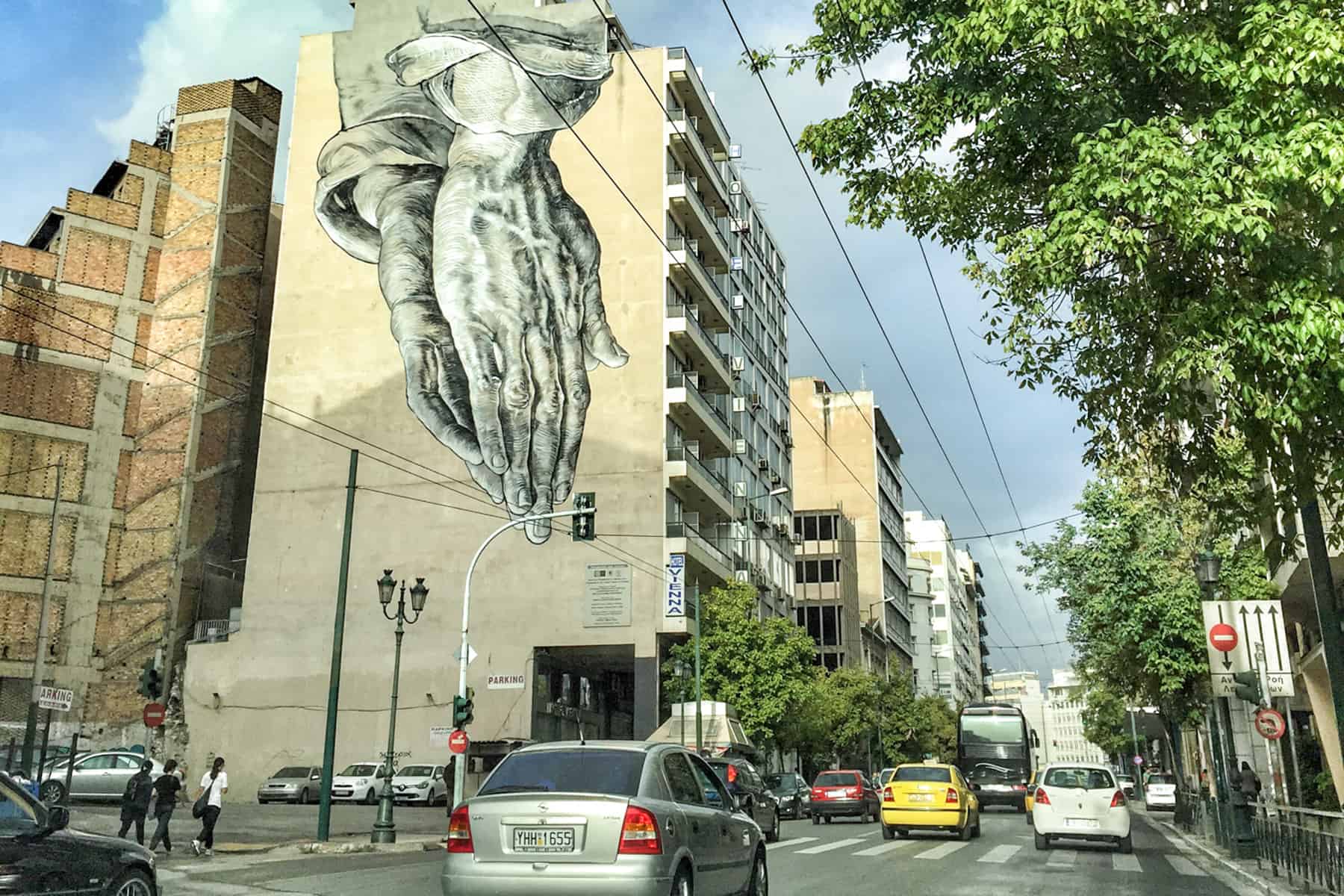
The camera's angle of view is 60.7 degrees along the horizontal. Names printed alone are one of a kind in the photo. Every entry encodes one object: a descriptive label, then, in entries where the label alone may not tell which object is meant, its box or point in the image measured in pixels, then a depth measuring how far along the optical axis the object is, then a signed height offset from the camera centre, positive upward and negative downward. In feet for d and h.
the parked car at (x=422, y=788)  127.75 -4.97
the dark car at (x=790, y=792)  129.29 -5.42
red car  111.75 -4.93
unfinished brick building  156.04 +46.99
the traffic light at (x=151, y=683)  81.61 +4.04
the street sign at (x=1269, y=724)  57.62 +1.07
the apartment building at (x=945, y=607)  415.85 +50.33
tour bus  147.23 -1.04
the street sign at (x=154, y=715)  82.24 +1.90
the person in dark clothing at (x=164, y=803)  59.16 -3.07
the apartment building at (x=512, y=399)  147.43 +43.47
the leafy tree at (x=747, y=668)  144.97 +9.45
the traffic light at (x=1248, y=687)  53.57 +2.67
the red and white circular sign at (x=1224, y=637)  58.44 +5.34
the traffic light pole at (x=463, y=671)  82.72 +5.38
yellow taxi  73.36 -3.55
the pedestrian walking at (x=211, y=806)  58.90 -3.19
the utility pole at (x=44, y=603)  145.38 +17.84
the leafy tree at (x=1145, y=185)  29.66 +15.25
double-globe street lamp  68.49 -1.53
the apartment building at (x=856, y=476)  306.76 +70.18
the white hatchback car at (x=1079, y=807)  64.85 -3.44
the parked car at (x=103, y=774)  101.86 -2.85
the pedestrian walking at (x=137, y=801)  60.08 -3.04
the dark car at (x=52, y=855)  24.11 -2.47
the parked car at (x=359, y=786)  126.11 -4.71
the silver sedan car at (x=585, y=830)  25.81 -1.95
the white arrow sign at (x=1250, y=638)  56.59 +5.26
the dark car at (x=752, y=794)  67.72 -2.95
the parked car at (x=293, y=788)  129.80 -5.11
